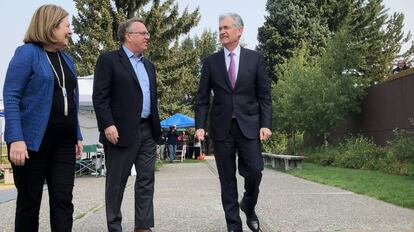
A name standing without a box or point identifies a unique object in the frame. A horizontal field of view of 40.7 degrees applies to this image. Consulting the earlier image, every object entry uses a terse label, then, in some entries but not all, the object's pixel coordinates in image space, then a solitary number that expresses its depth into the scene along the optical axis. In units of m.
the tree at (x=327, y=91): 20.56
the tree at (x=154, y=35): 29.89
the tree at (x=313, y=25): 37.38
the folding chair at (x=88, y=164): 16.09
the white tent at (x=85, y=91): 15.30
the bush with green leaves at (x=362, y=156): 16.32
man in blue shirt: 5.06
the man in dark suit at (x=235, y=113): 5.26
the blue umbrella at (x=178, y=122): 28.52
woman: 3.87
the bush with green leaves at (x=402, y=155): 13.52
